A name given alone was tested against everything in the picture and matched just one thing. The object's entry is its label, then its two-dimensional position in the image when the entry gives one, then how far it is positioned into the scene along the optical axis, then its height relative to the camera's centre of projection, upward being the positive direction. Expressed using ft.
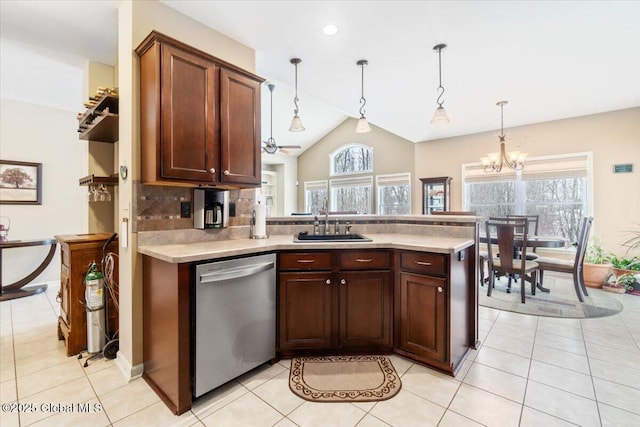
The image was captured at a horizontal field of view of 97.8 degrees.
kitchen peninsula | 6.35 -1.99
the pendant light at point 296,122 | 10.14 +3.51
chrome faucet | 8.90 -0.24
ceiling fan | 16.35 +3.95
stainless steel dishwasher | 5.55 -2.30
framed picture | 12.51 +1.38
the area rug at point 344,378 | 5.81 -3.79
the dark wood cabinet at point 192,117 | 6.07 +2.28
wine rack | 7.22 +2.67
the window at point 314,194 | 28.40 +1.90
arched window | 25.62 +5.06
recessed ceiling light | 8.20 +5.49
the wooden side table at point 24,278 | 11.54 -2.98
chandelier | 14.21 +2.84
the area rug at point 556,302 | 10.54 -3.77
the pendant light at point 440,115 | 9.25 +3.24
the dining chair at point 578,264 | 11.64 -2.29
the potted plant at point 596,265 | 13.82 -2.65
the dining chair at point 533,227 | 13.32 -0.90
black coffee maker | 7.51 +0.12
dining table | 12.07 -1.30
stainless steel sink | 7.91 -0.75
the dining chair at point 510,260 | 11.65 -2.10
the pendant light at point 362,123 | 10.30 +3.32
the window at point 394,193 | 22.99 +1.66
